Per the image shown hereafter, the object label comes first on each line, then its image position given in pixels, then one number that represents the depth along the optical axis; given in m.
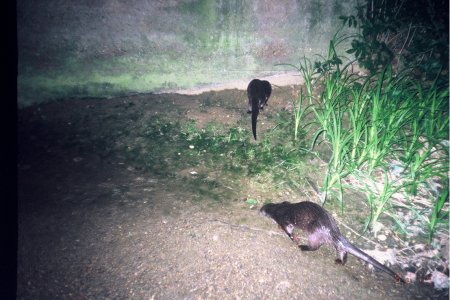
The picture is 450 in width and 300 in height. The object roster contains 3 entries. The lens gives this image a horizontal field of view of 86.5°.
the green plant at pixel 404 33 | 3.19
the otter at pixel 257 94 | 3.48
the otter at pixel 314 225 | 1.93
